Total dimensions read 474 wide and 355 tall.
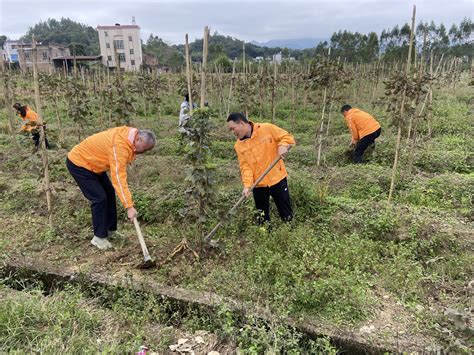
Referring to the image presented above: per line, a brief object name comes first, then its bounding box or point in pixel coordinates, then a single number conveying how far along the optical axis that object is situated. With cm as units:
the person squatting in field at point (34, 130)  420
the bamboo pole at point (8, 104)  784
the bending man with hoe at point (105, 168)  364
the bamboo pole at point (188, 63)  363
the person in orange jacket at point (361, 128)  694
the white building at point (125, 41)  5194
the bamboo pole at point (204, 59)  323
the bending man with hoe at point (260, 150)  395
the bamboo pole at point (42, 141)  403
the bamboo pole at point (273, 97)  823
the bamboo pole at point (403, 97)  425
